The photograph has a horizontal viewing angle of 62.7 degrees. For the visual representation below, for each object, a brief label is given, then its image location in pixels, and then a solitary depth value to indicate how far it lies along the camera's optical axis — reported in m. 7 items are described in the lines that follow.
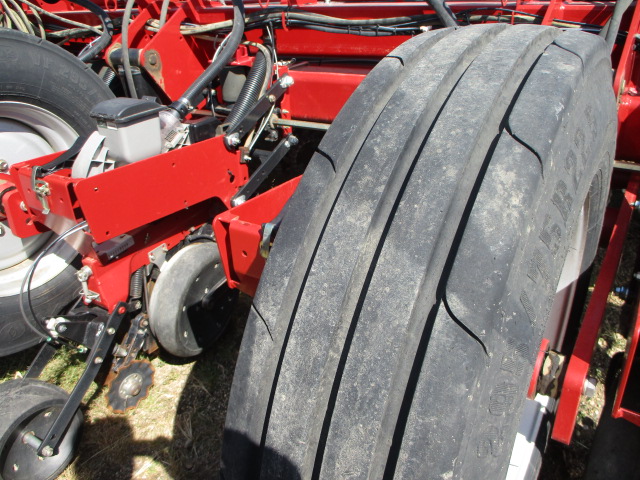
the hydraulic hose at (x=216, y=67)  2.15
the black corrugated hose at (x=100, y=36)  2.67
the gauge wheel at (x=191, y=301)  2.20
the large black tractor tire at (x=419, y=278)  0.84
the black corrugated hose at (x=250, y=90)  2.24
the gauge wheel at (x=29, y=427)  1.83
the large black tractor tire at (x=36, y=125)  2.11
